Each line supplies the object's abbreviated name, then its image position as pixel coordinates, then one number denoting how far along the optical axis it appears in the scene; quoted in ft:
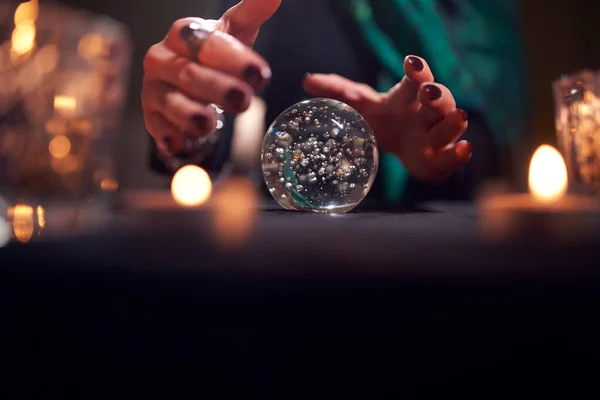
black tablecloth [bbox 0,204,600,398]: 0.66
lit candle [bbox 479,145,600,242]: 0.97
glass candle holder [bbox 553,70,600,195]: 1.94
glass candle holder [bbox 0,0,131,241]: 1.35
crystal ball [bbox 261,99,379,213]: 1.42
